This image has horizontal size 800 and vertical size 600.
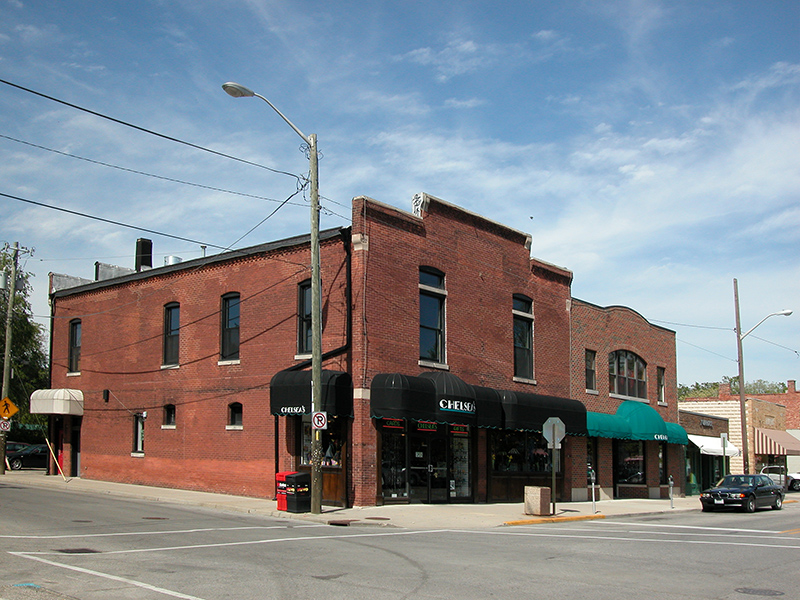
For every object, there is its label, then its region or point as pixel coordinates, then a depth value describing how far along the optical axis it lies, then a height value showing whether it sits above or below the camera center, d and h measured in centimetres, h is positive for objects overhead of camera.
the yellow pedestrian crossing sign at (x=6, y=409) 3256 -37
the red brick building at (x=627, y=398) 3312 +9
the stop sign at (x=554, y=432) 2292 -95
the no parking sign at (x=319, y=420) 1989 -51
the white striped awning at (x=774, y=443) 5016 -287
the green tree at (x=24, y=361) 4616 +238
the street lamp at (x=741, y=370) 3759 +150
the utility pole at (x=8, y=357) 3341 +186
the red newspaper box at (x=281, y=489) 2080 -238
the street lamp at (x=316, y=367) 2014 +85
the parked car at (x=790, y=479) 4996 -513
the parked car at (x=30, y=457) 3978 -293
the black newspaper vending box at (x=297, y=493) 2055 -246
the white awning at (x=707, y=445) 4106 -243
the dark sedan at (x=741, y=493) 2819 -342
